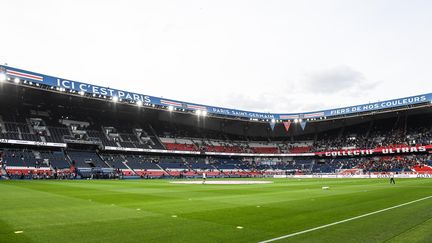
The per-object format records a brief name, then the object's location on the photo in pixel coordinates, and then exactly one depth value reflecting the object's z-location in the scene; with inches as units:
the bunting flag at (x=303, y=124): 3438.5
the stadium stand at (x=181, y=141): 2326.5
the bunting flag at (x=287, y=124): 3422.7
